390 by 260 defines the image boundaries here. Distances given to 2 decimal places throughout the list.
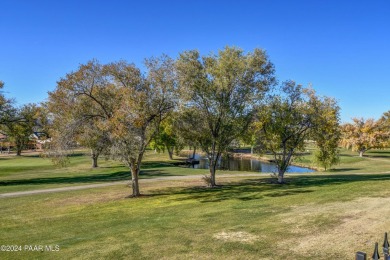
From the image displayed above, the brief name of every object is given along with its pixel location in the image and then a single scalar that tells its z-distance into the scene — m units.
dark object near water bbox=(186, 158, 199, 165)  71.84
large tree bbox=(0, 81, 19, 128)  37.31
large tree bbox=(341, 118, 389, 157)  68.81
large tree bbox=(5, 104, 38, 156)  39.38
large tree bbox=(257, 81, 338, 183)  26.38
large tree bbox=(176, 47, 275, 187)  24.58
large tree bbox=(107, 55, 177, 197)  21.86
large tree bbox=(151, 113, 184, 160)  25.49
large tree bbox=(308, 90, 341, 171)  26.23
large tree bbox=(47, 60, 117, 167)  22.89
